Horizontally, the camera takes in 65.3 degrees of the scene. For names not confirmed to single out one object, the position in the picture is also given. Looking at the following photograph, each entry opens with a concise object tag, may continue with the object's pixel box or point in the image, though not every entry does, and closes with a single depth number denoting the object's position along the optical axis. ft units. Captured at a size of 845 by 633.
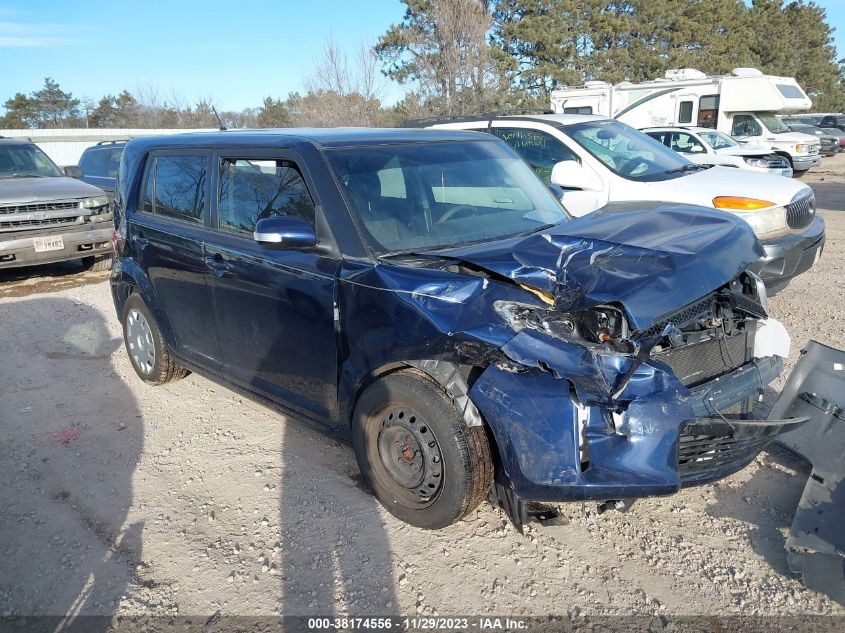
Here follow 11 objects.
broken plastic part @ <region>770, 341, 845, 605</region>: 9.00
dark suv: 39.32
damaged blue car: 8.65
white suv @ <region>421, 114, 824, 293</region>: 19.25
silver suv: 28.27
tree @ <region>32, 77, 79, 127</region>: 173.47
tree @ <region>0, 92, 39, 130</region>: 167.12
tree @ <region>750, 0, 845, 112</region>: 139.44
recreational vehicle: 62.85
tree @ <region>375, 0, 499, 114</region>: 77.20
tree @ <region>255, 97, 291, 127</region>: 126.72
